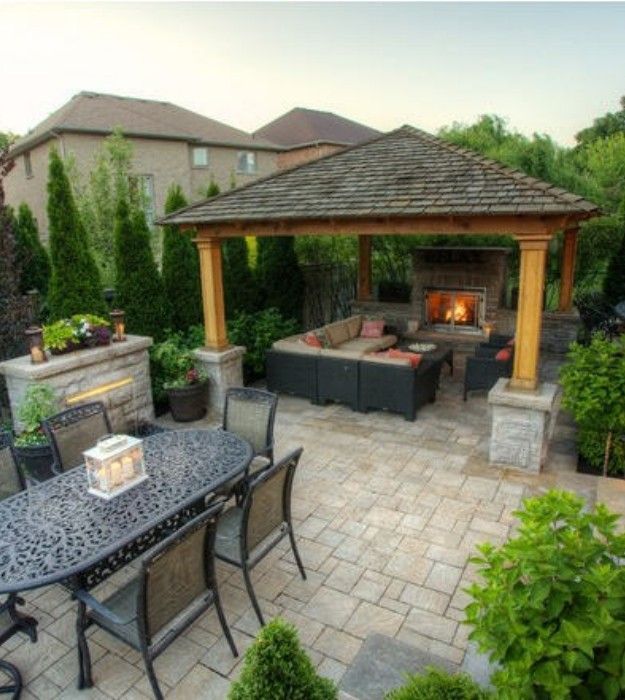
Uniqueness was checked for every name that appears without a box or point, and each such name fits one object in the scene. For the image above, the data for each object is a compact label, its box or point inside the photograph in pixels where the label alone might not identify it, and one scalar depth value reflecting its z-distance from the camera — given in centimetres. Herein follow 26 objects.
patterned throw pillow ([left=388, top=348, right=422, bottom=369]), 721
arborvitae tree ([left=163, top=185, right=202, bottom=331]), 895
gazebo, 545
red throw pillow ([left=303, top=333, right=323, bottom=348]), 829
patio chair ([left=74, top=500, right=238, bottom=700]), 276
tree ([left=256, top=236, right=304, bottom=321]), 1112
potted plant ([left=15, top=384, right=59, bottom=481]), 536
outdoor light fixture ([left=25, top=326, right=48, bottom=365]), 589
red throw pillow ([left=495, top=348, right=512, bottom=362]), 770
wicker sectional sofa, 723
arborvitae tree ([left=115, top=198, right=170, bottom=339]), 791
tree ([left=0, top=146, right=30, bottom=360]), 690
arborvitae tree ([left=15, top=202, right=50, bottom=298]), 954
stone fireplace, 1123
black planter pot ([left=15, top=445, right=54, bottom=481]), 535
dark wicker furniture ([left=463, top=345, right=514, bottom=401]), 766
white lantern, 363
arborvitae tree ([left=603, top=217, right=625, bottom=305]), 1091
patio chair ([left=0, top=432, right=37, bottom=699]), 301
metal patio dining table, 296
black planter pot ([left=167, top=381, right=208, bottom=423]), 745
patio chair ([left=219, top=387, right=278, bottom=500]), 488
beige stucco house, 1741
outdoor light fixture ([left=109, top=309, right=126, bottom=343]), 697
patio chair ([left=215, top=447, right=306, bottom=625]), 344
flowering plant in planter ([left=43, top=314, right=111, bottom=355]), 624
